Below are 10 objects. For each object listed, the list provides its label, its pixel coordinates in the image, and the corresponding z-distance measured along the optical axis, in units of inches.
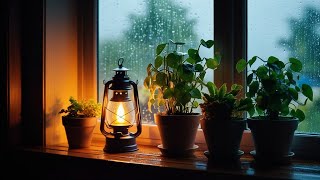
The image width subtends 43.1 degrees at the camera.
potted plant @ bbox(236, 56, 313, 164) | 58.4
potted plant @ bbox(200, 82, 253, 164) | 60.8
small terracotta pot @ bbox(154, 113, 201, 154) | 64.6
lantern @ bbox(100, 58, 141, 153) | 70.0
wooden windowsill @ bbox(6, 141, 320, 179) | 55.7
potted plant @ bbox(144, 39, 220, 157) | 64.3
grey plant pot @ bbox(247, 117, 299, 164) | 58.6
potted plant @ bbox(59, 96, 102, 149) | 72.4
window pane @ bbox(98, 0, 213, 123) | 72.5
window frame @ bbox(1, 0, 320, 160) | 73.1
